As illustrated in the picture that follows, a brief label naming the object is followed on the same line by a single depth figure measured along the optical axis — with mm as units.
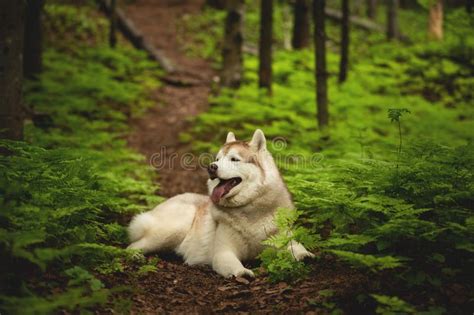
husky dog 6117
